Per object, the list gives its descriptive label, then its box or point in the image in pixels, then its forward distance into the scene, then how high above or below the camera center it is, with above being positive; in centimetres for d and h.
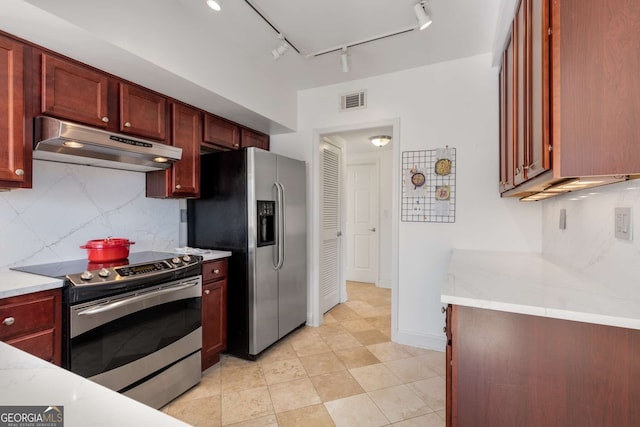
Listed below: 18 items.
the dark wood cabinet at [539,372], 105 -60
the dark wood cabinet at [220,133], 271 +76
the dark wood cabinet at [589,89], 98 +42
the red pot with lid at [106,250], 195 -24
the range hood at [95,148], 162 +39
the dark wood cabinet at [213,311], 234 -78
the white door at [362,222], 514 -16
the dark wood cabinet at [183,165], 239 +40
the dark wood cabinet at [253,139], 314 +81
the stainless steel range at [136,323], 154 -63
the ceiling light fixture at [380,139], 378 +93
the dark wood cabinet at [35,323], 134 -51
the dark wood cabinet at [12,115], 150 +49
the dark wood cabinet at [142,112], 202 +72
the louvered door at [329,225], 346 -15
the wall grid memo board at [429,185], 271 +25
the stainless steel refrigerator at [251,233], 251 -18
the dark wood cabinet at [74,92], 166 +71
